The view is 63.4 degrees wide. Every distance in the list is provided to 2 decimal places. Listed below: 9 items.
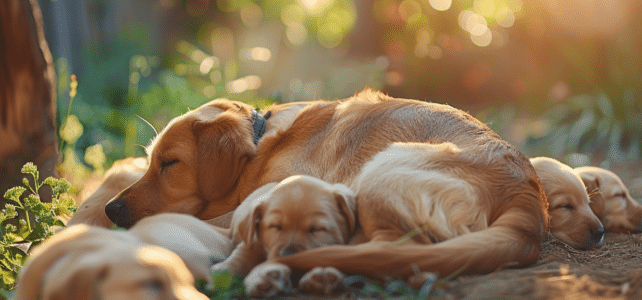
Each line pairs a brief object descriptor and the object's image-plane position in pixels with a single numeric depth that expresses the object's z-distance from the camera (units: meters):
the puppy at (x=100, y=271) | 1.59
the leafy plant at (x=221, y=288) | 2.14
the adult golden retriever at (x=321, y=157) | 2.56
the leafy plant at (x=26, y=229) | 2.95
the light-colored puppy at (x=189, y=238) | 2.33
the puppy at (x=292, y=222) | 2.48
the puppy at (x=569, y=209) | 3.27
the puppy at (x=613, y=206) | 3.90
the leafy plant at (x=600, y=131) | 7.67
